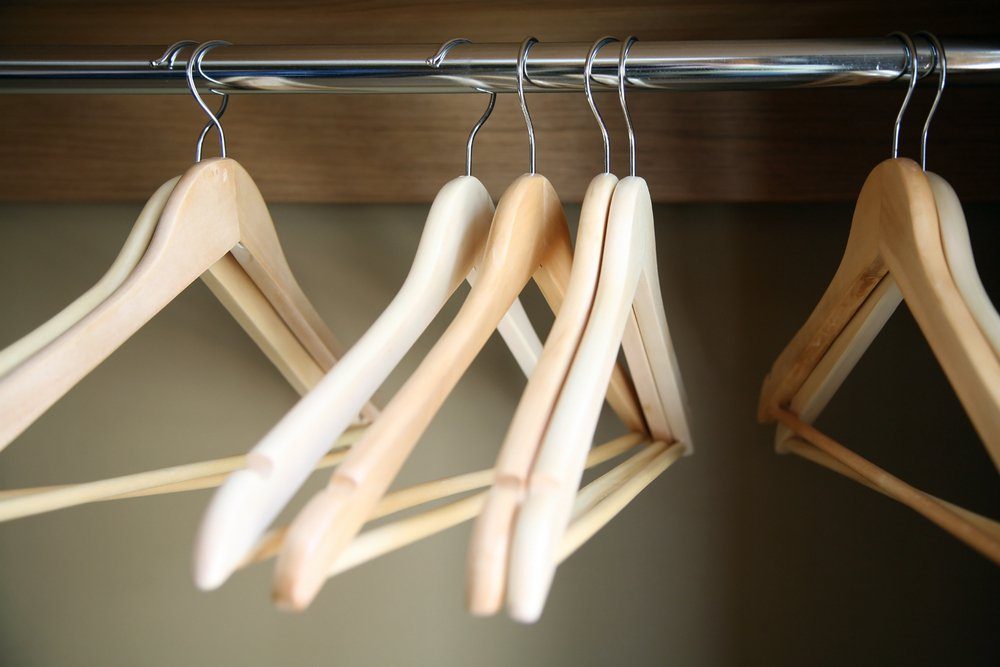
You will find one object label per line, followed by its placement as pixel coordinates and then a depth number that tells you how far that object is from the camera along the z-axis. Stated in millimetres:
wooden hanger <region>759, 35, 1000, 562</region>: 357
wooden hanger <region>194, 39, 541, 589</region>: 290
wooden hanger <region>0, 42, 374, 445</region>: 375
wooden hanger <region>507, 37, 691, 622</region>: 272
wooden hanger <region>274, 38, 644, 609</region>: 282
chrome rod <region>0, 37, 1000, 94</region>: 459
